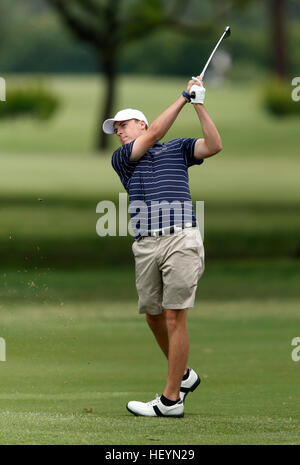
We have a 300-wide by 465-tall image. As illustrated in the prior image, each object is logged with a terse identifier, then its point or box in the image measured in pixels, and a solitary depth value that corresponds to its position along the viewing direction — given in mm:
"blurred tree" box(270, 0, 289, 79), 35875
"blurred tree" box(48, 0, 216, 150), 26781
